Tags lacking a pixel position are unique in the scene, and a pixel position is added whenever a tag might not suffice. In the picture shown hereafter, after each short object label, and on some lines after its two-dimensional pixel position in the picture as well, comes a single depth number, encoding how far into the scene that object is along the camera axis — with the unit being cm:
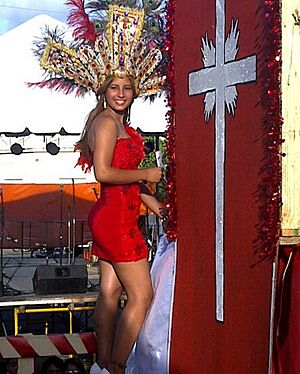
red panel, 241
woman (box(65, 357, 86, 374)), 450
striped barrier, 414
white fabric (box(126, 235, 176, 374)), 321
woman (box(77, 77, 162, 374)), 312
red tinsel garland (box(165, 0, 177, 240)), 331
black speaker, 601
